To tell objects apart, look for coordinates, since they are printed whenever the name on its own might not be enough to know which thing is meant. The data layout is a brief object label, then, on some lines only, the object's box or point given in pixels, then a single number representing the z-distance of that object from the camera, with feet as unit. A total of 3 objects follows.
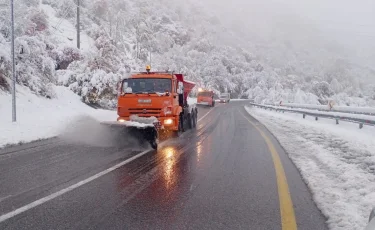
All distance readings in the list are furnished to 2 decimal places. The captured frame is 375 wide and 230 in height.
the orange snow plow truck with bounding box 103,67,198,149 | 38.65
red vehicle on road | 155.52
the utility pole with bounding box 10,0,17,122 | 44.80
